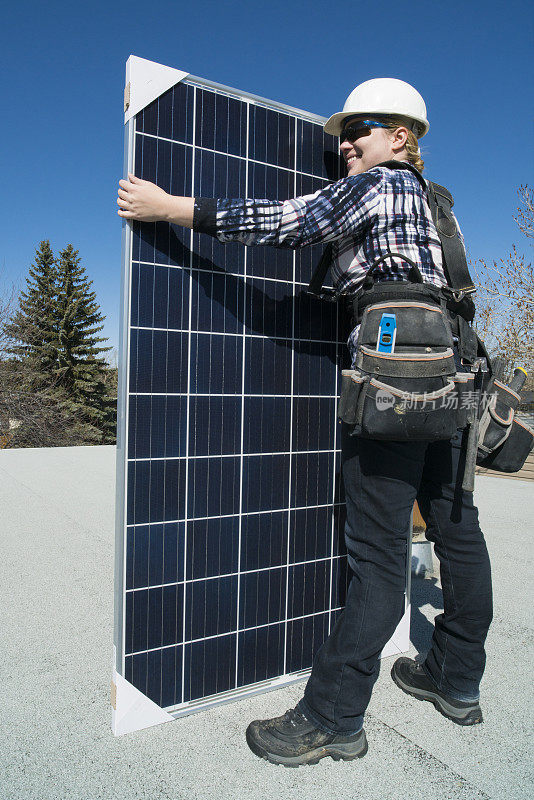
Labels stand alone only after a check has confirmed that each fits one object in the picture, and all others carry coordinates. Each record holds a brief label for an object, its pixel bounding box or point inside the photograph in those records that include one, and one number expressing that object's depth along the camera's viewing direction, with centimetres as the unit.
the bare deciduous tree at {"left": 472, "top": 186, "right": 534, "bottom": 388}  1035
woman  159
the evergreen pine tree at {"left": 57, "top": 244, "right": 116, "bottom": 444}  2138
